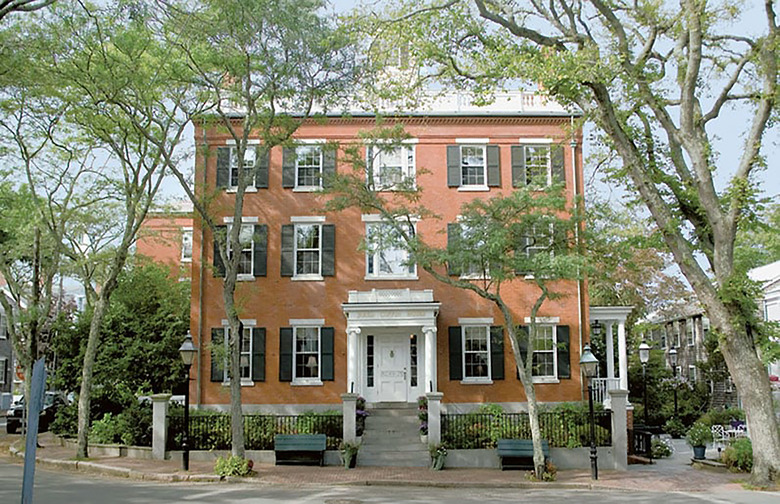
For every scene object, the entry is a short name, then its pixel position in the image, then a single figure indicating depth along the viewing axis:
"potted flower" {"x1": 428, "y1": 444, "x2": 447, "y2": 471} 19.30
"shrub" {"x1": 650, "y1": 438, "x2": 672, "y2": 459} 23.86
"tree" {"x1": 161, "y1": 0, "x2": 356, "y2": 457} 16.64
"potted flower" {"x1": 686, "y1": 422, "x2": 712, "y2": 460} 21.64
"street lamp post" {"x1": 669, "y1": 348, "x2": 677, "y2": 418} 29.77
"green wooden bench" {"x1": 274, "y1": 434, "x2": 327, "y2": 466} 19.58
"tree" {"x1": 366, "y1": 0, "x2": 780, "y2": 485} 16.80
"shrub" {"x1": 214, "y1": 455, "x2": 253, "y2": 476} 17.39
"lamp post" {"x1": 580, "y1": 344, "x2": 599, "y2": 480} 17.72
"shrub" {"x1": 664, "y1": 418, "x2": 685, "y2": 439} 31.28
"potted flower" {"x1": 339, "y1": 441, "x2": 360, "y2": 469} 19.48
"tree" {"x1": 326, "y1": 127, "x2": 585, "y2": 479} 17.83
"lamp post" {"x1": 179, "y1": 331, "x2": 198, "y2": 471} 18.09
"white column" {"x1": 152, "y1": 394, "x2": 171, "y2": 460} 20.34
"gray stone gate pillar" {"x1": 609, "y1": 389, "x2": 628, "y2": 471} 19.77
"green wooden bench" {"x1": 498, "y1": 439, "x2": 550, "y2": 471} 19.15
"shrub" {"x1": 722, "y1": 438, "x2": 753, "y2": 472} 19.41
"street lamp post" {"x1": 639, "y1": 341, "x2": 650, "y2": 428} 26.92
